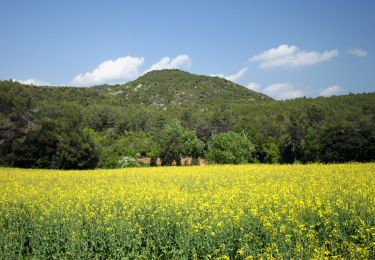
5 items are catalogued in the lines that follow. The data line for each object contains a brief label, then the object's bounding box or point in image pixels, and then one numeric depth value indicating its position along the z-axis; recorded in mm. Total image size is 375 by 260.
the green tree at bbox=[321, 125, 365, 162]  53184
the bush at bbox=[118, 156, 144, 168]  58653
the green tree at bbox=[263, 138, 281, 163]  77875
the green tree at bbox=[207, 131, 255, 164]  50938
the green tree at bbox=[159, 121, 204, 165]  68312
